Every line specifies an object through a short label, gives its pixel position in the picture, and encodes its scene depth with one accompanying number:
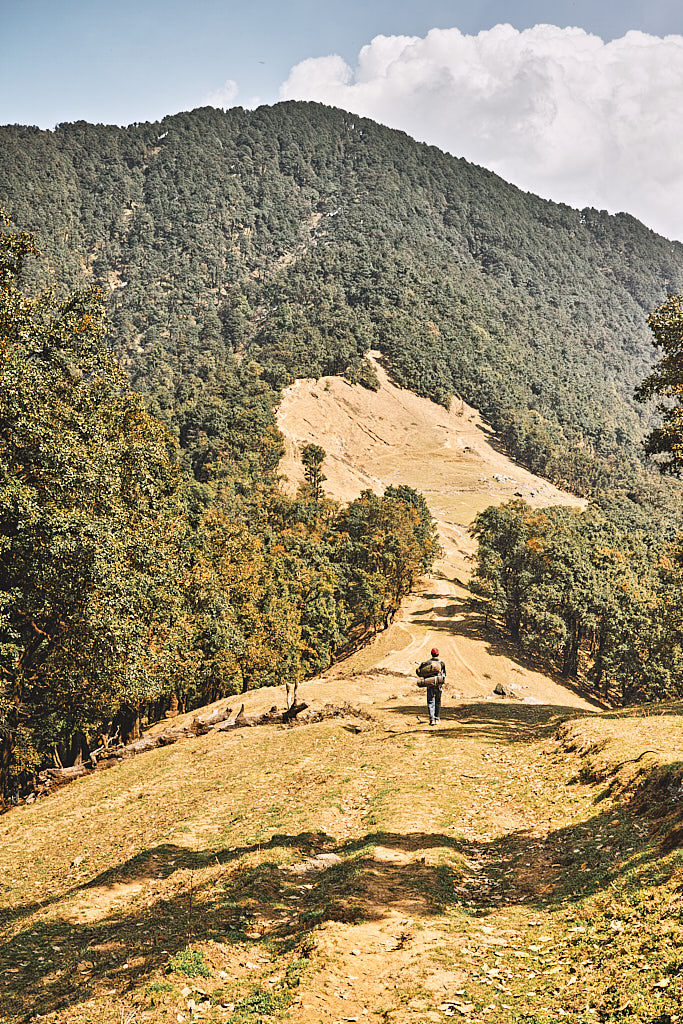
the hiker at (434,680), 23.62
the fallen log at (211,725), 28.25
